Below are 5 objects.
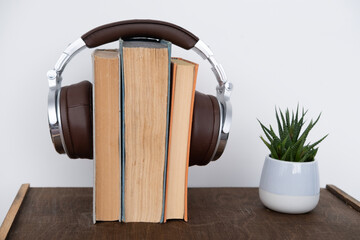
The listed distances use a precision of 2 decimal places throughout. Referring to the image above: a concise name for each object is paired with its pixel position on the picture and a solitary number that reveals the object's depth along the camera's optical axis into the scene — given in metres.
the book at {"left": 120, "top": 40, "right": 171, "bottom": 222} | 0.63
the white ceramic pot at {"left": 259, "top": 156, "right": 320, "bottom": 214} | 0.73
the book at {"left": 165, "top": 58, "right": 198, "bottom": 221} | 0.67
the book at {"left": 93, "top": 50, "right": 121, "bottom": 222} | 0.64
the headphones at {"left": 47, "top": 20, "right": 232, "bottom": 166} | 0.66
